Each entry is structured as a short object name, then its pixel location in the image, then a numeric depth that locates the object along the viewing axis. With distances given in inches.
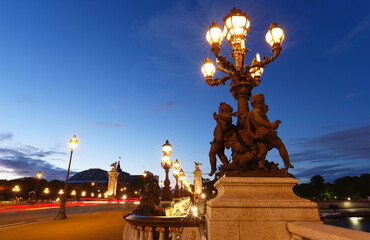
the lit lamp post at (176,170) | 942.4
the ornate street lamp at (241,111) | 172.4
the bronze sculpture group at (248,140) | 169.0
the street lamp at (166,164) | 602.4
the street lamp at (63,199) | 633.6
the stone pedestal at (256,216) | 142.2
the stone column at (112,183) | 2685.5
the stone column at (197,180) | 3070.9
